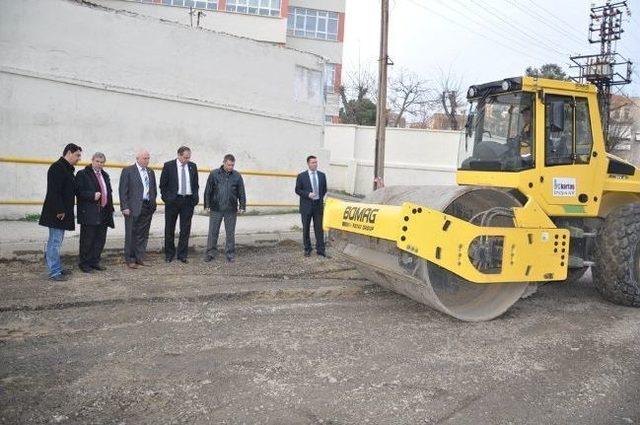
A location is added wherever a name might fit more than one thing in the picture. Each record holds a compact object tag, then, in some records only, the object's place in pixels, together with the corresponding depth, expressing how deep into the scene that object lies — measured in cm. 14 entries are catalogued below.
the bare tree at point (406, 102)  3931
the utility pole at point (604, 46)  2588
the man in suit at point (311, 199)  891
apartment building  3120
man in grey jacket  753
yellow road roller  537
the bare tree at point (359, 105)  3472
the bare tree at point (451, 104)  3572
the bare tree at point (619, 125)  3625
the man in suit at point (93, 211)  695
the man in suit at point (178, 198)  802
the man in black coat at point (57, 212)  649
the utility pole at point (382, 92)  1273
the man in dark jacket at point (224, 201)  830
